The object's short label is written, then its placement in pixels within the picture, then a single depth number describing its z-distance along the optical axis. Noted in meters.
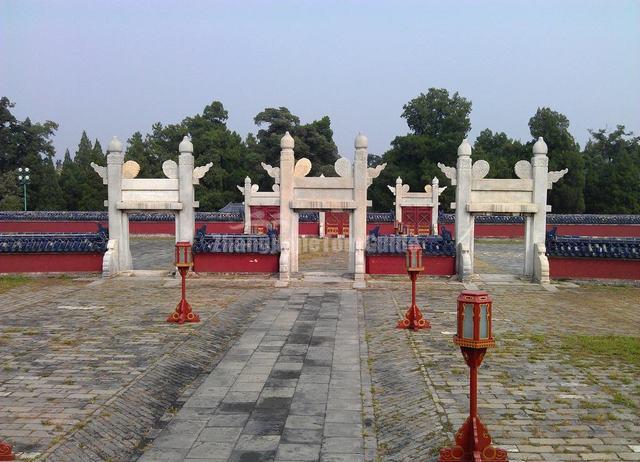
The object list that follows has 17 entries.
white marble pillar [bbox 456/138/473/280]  15.96
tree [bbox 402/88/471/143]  40.91
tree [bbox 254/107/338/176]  43.25
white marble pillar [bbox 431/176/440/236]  29.01
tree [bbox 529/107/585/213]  36.25
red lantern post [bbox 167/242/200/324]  10.52
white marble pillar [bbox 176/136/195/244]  16.45
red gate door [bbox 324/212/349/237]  30.59
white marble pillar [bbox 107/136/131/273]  16.50
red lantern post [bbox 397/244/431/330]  10.08
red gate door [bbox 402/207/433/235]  30.12
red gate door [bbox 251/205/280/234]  28.16
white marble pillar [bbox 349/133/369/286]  16.05
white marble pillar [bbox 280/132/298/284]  16.23
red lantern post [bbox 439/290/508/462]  4.91
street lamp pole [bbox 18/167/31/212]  35.48
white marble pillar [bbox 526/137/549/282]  15.89
